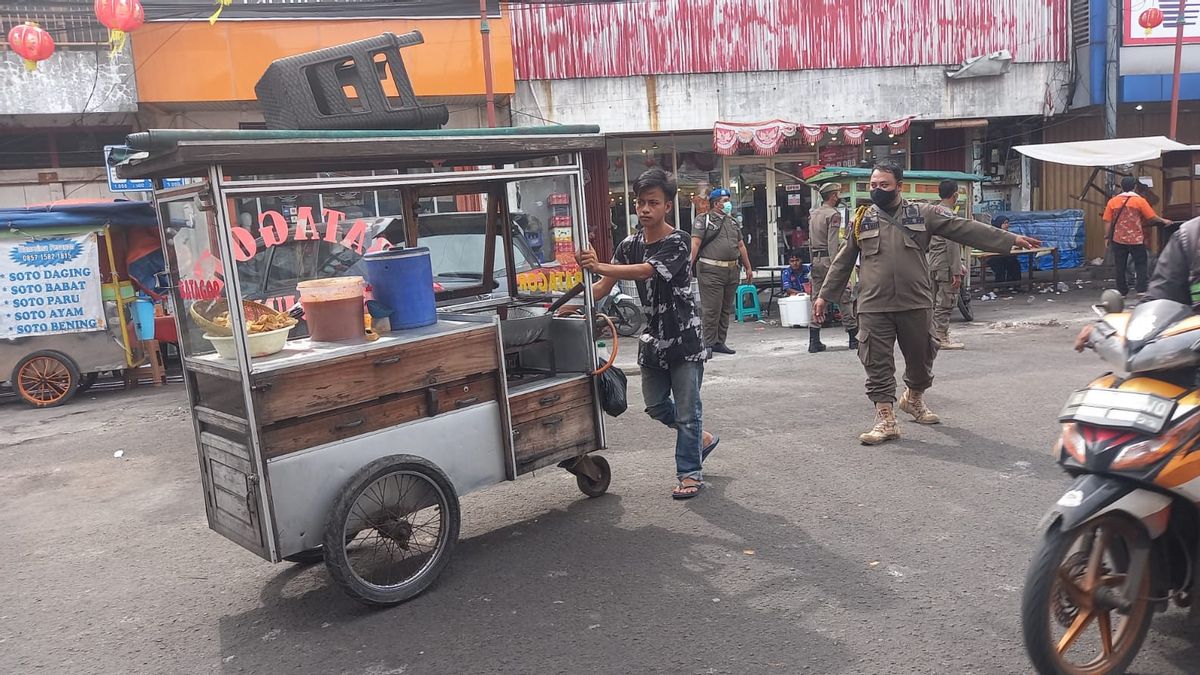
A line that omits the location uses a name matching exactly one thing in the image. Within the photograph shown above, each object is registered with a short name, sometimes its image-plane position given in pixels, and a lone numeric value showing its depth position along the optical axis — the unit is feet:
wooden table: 45.31
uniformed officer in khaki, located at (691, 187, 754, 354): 30.35
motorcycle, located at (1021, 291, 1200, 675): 8.71
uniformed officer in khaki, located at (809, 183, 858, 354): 31.45
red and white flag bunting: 43.70
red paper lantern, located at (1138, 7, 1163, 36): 46.93
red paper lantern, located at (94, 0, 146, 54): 33.50
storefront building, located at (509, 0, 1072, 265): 46.29
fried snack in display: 12.42
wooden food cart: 11.53
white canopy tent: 39.91
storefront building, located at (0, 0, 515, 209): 39.75
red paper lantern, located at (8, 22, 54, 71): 34.83
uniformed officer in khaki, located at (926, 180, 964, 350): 30.60
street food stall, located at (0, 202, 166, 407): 30.17
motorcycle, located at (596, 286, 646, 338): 37.01
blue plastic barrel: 13.84
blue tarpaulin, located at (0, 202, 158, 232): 30.09
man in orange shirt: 39.50
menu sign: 30.07
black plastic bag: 15.92
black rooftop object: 13.55
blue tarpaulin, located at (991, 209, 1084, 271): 48.67
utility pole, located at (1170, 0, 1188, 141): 46.26
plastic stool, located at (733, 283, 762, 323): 41.29
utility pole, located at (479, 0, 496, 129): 41.98
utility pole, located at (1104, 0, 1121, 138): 48.39
